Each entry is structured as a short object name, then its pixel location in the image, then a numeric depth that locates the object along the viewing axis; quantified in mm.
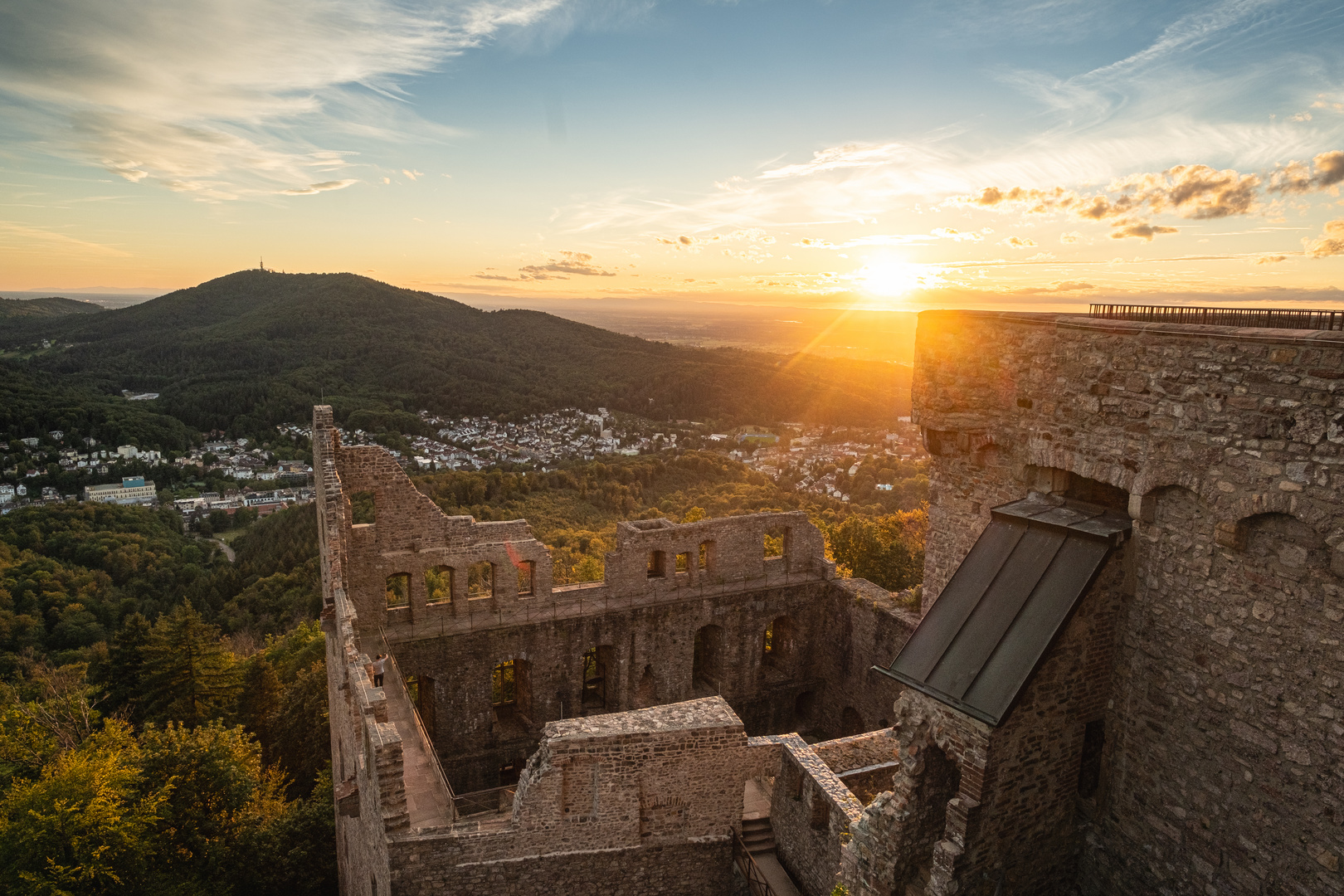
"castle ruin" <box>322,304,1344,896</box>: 6172
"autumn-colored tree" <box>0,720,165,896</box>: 17516
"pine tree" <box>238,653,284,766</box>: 29562
